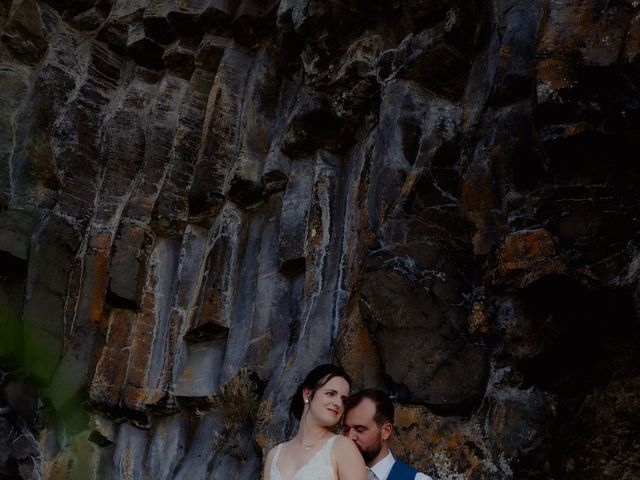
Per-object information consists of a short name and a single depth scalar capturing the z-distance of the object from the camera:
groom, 4.46
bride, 4.16
